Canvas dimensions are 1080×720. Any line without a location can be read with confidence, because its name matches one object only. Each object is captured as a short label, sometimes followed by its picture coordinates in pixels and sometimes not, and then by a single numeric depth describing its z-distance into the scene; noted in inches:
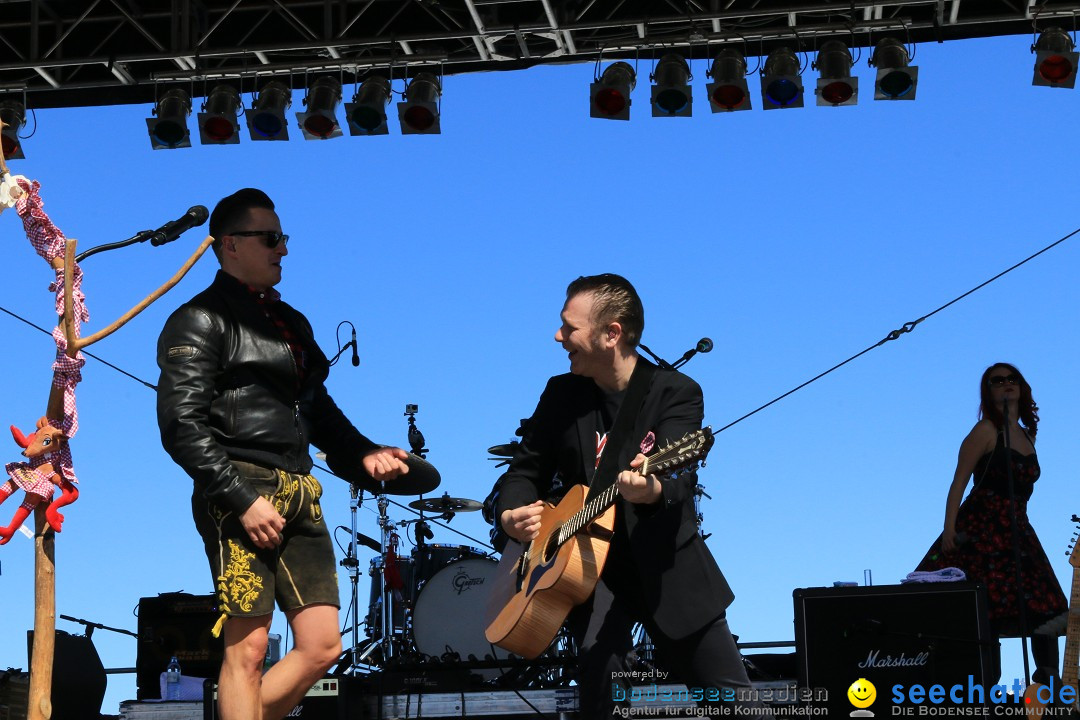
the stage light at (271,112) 334.3
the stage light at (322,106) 334.0
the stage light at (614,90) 327.3
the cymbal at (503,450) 344.2
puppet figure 141.6
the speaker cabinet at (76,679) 277.9
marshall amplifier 231.6
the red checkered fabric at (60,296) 145.3
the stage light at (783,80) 320.8
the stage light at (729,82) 323.6
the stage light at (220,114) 337.4
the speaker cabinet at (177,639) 317.1
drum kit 371.9
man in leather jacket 163.9
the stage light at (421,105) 332.8
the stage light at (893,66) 316.2
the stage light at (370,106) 332.8
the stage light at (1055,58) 307.3
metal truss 313.6
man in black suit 162.6
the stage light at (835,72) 319.0
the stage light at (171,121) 338.0
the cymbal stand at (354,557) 378.8
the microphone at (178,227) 153.6
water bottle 299.9
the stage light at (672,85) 326.6
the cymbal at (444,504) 406.6
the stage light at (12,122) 341.4
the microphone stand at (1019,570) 239.8
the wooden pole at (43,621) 134.4
